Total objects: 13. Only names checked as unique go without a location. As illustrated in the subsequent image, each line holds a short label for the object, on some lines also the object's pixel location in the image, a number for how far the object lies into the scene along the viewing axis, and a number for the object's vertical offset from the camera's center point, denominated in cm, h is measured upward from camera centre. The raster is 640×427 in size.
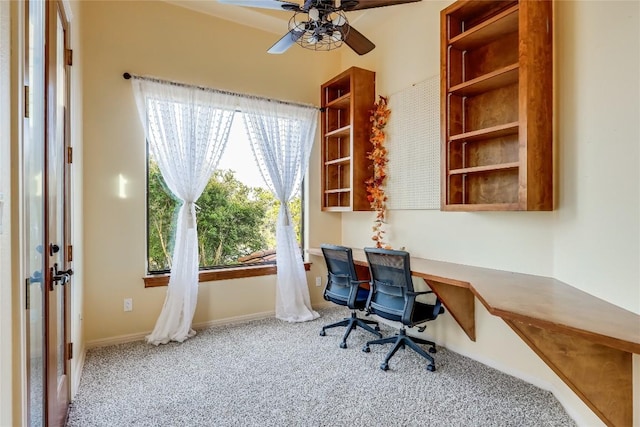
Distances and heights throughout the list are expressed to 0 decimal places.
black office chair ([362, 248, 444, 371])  257 -68
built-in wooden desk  132 -55
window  339 -2
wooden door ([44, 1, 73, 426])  155 -1
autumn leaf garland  363 +50
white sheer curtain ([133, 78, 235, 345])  319 +52
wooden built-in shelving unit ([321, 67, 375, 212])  370 +87
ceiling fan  217 +130
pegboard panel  310 +64
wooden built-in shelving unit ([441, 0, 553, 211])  208 +76
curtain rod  317 +127
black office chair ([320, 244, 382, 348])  308 -70
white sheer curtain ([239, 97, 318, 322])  378 +47
